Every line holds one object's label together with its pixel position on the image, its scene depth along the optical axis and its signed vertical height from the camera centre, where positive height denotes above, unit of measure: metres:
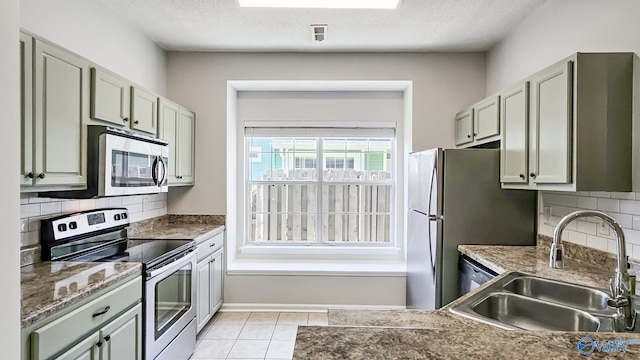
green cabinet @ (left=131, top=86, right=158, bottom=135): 2.56 +0.50
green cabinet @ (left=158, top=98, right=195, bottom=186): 3.06 +0.37
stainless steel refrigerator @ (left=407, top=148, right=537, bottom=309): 2.70 -0.22
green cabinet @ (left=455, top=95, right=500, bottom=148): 2.77 +0.48
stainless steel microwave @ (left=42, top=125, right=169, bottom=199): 2.06 +0.09
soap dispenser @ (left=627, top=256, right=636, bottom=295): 1.43 -0.39
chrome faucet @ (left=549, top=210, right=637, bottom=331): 1.27 -0.35
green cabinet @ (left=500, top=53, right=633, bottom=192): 1.93 +0.32
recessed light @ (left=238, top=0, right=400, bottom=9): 2.66 +1.29
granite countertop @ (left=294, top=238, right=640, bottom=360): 0.90 -0.43
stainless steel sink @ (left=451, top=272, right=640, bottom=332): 1.53 -0.57
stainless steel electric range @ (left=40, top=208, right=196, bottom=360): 2.12 -0.49
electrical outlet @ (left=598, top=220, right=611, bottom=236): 2.12 -0.27
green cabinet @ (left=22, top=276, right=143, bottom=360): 1.34 -0.64
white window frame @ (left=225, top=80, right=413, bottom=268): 3.73 -0.37
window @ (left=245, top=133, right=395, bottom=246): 4.18 -0.13
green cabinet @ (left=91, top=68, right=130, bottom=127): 2.10 +0.50
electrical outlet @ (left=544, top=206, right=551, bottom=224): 2.64 -0.24
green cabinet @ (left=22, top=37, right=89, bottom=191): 1.68 +0.29
